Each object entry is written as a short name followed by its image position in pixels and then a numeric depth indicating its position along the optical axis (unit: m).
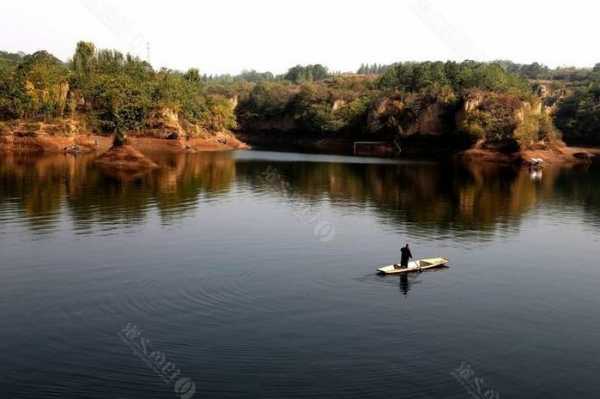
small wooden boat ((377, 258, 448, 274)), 48.88
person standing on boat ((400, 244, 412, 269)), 49.19
